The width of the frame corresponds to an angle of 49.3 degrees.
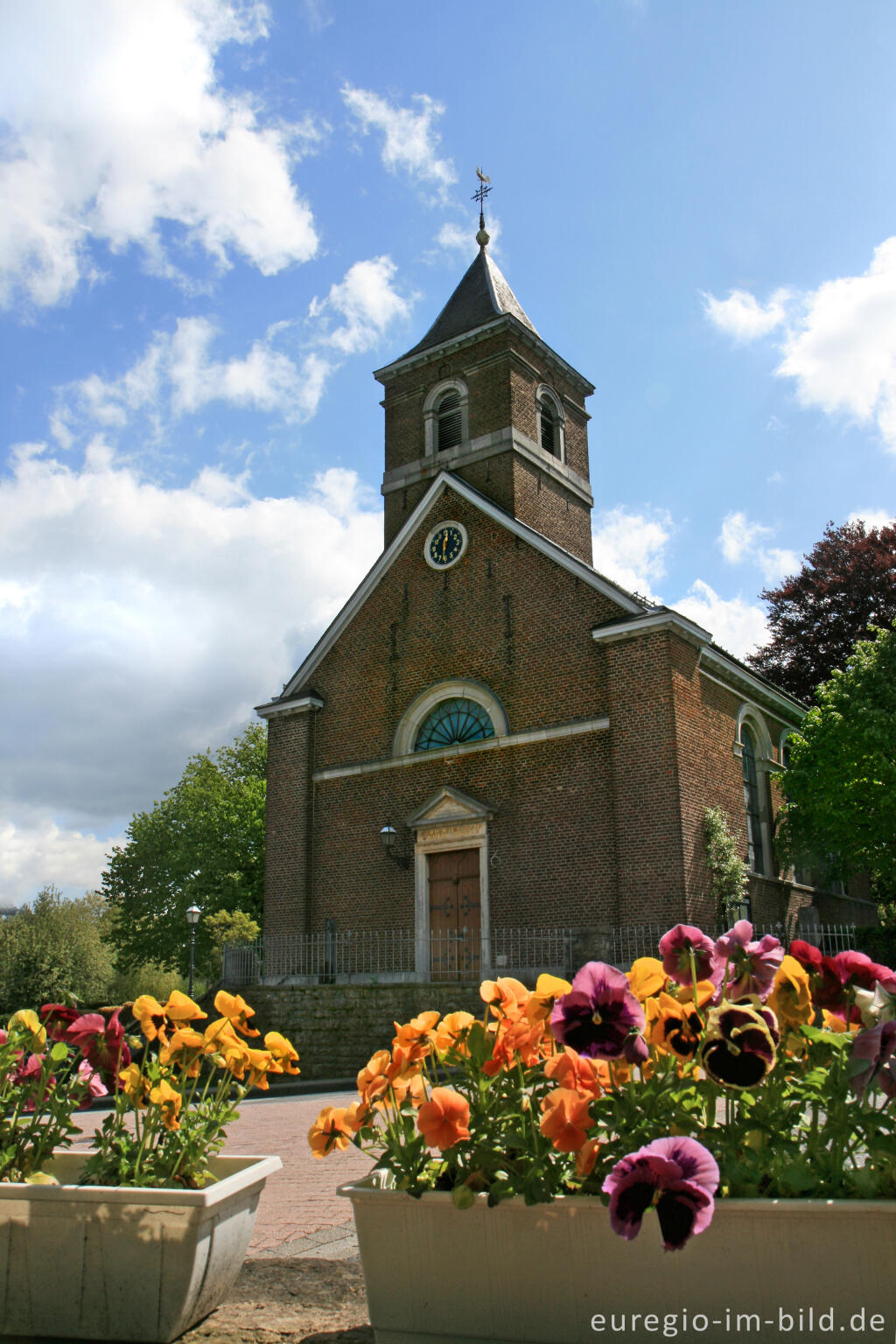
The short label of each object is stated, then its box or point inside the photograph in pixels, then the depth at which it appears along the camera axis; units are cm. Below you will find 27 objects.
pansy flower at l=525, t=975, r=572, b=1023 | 301
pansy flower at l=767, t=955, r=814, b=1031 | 291
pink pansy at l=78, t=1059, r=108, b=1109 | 382
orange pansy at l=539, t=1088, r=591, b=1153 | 269
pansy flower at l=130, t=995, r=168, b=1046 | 382
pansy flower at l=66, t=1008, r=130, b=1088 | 373
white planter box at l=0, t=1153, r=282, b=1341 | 328
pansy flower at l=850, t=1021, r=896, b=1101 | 263
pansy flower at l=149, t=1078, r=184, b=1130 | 351
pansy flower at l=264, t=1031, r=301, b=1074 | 365
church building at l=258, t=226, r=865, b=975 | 1692
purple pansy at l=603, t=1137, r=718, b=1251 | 227
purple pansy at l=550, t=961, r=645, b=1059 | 277
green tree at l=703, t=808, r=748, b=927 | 1652
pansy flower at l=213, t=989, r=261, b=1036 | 354
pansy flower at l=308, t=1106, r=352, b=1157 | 322
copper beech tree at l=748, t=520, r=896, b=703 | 2930
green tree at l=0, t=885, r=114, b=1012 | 3531
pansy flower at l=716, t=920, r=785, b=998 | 302
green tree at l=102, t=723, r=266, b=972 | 3650
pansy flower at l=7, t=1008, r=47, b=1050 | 389
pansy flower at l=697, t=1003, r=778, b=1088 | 264
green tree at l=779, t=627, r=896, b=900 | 1783
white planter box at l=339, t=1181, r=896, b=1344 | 254
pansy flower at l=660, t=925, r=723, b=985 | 311
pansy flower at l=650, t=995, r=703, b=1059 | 283
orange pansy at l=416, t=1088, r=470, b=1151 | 285
